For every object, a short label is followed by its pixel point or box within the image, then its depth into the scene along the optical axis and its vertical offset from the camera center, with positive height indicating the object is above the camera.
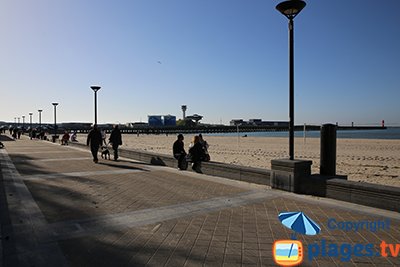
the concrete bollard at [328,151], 6.57 -0.52
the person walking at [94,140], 12.34 -0.48
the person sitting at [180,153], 10.06 -0.86
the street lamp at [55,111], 32.84 +2.07
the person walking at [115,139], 13.12 -0.47
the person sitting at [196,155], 9.55 -0.87
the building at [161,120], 149.88 +4.39
